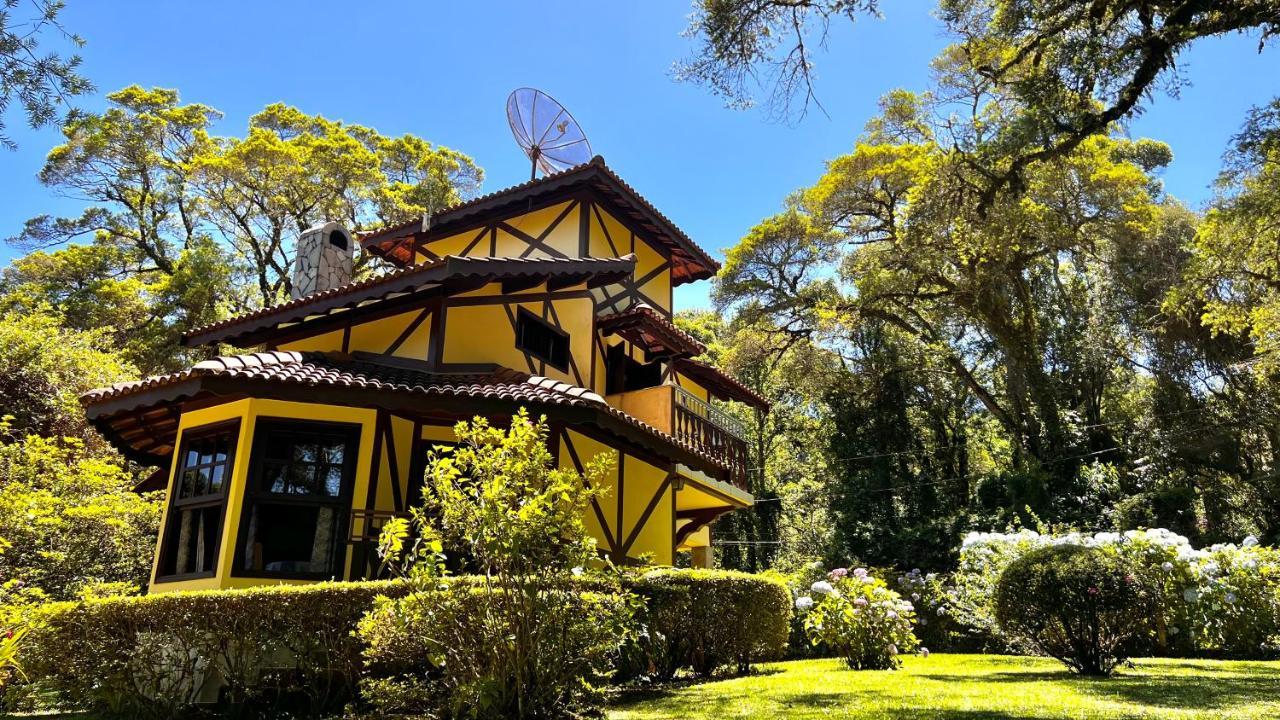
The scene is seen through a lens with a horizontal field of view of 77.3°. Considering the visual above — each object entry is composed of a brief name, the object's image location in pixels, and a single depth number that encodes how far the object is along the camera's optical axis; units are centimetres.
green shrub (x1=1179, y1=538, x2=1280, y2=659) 1202
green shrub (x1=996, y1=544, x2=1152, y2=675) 792
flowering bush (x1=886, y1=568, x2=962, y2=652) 1644
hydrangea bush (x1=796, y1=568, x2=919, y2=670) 1109
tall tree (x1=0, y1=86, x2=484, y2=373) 2609
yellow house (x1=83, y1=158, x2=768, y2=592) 988
